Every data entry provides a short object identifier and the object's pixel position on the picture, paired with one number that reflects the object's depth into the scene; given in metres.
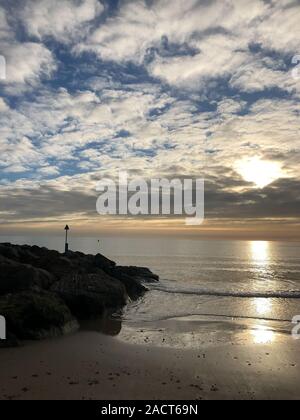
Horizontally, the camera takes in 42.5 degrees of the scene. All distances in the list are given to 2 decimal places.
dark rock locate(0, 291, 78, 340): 14.13
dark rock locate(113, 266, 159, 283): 39.22
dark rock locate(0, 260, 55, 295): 20.64
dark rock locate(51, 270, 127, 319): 19.11
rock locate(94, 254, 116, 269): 32.34
